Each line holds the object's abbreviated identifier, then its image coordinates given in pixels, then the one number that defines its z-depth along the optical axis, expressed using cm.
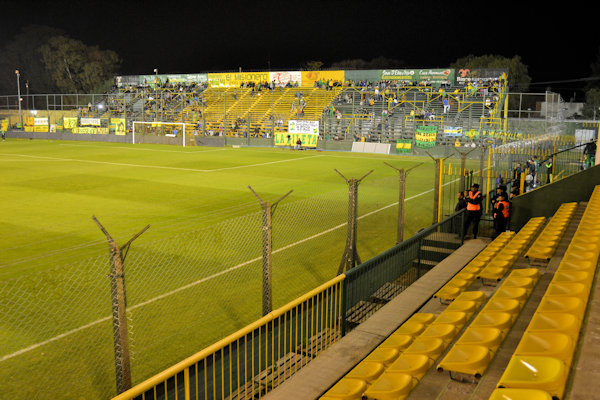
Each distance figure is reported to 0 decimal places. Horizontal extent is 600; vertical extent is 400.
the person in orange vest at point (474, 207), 1396
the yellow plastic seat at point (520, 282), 795
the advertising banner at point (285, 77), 6288
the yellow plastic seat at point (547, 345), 507
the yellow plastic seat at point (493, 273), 905
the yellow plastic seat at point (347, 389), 521
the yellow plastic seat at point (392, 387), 498
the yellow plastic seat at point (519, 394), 423
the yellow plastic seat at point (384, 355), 600
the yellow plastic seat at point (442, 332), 635
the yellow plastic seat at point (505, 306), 691
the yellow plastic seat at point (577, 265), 788
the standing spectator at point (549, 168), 1996
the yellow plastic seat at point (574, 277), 722
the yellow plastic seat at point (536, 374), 448
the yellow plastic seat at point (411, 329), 688
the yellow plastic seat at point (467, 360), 534
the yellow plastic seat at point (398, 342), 635
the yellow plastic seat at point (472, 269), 952
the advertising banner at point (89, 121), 6283
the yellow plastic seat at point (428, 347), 592
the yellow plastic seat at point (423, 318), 726
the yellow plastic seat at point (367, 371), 561
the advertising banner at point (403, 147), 4384
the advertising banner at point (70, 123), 6488
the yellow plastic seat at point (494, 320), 637
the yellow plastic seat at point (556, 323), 562
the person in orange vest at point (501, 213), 1396
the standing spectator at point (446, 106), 5131
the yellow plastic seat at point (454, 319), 679
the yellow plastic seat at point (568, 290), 671
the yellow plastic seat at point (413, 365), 545
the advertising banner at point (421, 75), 5378
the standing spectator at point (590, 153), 2166
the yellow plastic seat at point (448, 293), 827
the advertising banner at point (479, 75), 5031
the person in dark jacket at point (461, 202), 1450
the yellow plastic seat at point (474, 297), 774
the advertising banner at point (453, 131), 4516
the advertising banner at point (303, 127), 4831
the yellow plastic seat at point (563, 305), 615
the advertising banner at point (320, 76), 5962
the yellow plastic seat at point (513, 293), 738
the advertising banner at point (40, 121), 6501
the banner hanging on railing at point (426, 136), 4294
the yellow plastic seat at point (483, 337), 584
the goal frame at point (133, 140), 5056
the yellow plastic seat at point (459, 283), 875
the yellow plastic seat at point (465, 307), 729
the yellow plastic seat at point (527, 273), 855
